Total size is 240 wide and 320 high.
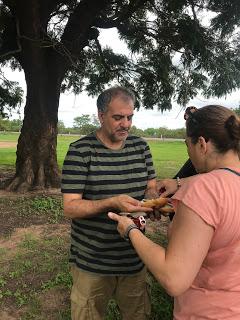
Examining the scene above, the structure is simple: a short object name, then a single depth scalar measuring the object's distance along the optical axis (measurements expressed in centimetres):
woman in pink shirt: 89
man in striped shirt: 156
